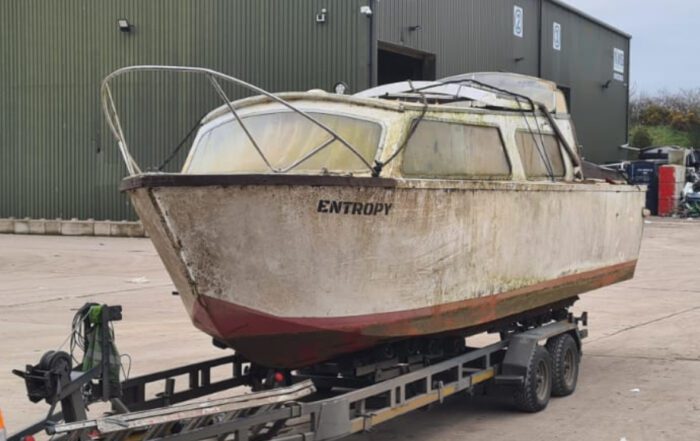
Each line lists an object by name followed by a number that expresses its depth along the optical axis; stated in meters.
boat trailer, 5.20
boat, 5.81
